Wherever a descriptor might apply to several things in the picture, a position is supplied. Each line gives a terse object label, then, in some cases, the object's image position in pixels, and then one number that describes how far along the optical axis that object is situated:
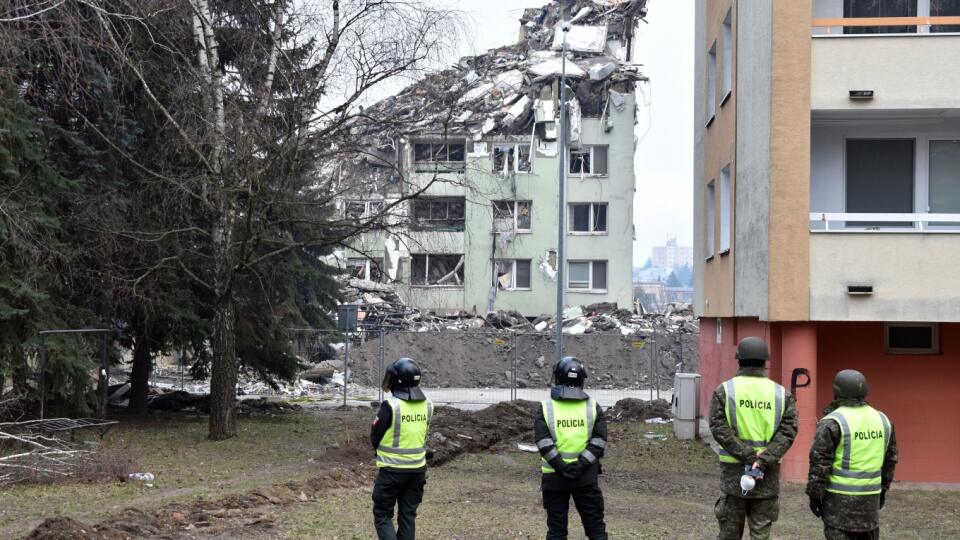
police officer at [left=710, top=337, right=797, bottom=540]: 8.08
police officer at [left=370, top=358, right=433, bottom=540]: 8.54
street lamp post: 27.20
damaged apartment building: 50.00
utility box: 20.73
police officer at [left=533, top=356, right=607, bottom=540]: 8.22
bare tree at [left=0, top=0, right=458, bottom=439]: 16.80
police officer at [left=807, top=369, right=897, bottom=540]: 7.62
